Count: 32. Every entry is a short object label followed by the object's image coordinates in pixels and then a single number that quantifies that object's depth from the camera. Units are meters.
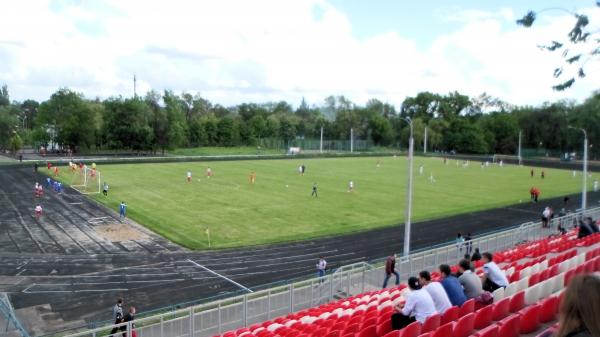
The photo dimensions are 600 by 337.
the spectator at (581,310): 3.07
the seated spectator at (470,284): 10.30
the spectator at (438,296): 9.16
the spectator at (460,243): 23.90
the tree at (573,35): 10.90
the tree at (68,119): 93.56
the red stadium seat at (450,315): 8.99
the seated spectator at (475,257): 19.34
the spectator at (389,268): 19.92
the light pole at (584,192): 35.05
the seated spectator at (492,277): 11.21
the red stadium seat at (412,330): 8.31
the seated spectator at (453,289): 9.81
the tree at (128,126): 94.88
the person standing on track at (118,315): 15.44
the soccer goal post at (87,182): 47.88
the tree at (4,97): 140.70
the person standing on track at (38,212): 35.97
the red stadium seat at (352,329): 9.84
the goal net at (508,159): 99.03
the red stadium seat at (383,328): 9.36
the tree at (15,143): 83.75
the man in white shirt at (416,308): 8.79
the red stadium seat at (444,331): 7.75
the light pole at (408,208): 23.50
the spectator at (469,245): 24.76
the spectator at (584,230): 21.16
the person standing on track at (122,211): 35.49
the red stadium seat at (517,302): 9.98
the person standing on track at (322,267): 22.66
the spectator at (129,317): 14.86
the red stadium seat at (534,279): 12.27
